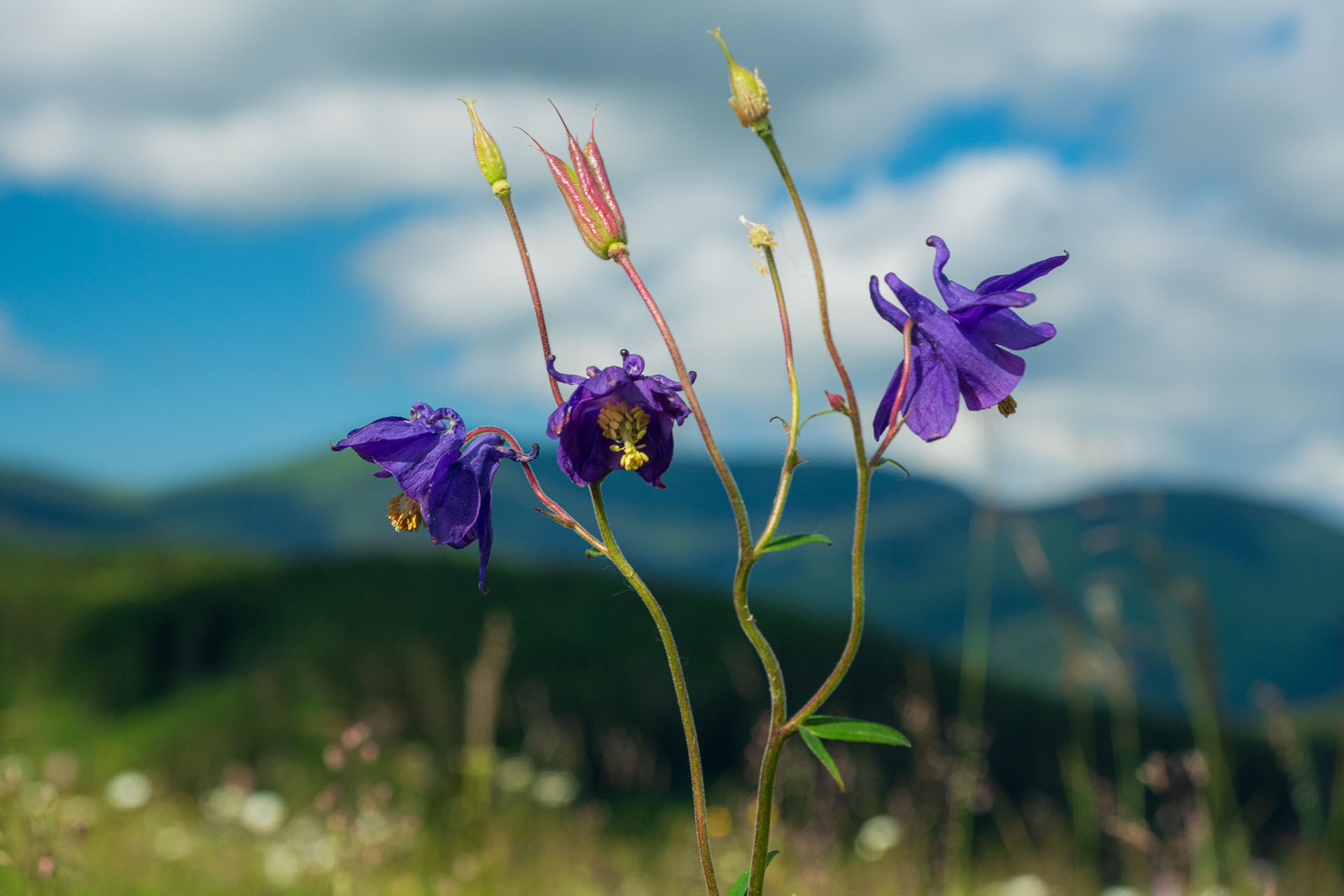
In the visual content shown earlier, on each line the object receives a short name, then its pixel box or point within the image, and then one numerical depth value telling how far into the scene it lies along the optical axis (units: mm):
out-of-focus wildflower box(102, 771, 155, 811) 5965
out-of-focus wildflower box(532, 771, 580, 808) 6258
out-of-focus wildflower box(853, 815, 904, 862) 5793
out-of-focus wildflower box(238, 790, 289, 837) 5617
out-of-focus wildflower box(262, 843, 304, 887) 5227
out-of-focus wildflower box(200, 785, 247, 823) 5988
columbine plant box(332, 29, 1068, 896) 1363
